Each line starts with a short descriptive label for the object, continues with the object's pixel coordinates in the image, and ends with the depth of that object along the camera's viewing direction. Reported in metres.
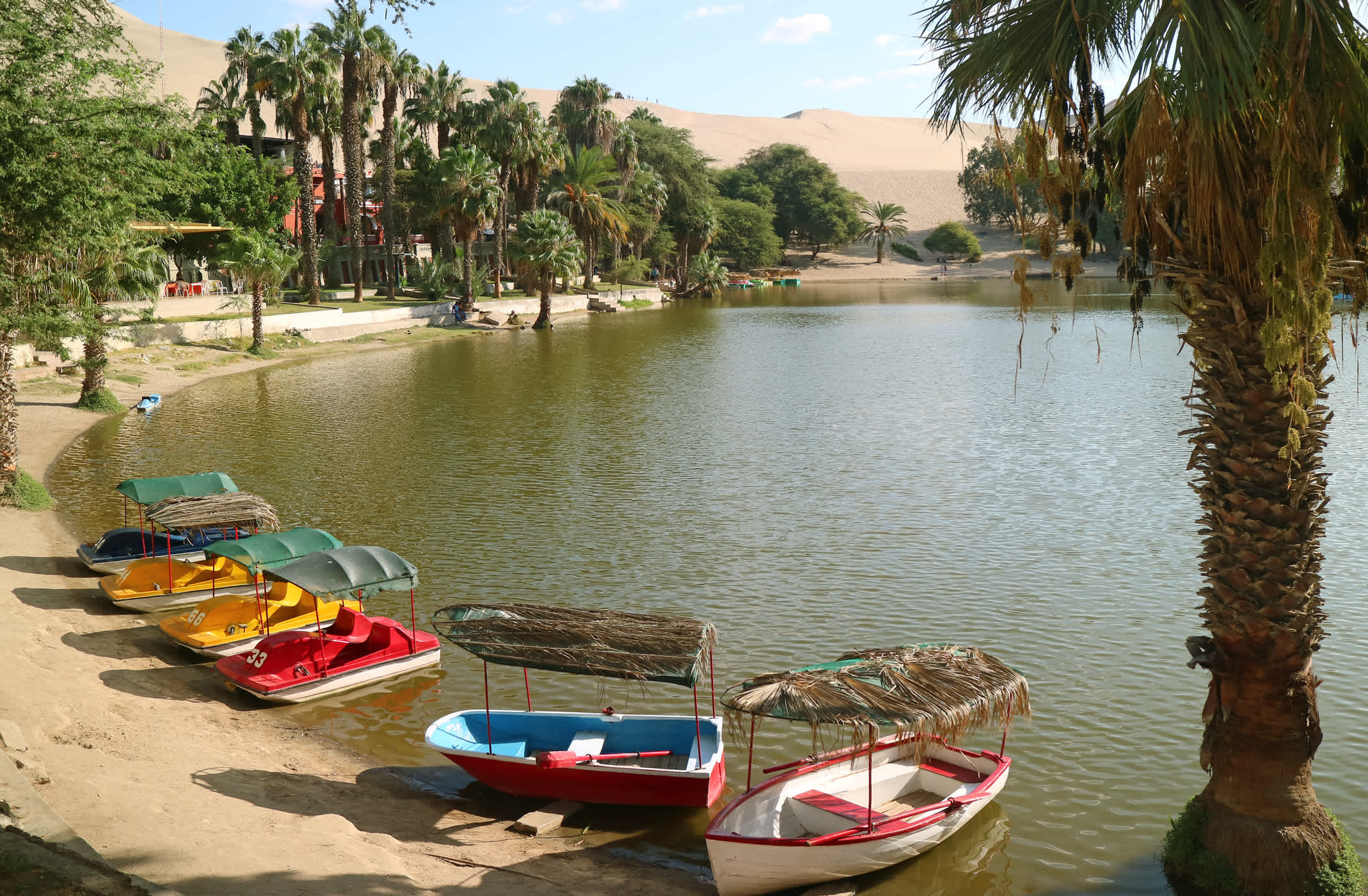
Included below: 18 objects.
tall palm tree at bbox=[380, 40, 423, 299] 73.69
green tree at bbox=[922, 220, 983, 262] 155.75
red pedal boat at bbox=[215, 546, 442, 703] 15.81
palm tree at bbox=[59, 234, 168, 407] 24.61
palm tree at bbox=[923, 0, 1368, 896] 7.88
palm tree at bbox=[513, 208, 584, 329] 72.88
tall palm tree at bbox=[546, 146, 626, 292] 86.69
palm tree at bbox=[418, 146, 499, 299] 67.81
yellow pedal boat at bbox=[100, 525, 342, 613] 17.33
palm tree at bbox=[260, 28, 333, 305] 63.38
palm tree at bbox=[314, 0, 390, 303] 66.56
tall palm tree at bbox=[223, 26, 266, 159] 64.38
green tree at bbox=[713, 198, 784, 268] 134.88
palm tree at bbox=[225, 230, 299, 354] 50.28
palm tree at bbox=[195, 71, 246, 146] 66.31
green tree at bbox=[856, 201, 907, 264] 155.75
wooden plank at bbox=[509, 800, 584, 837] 12.37
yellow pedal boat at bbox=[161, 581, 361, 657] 17.12
